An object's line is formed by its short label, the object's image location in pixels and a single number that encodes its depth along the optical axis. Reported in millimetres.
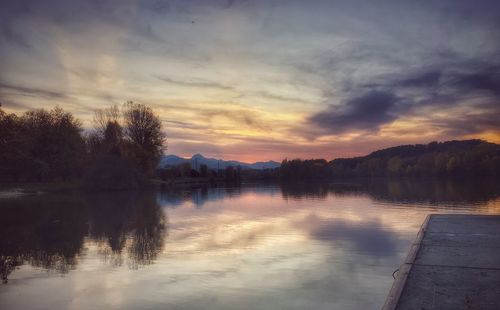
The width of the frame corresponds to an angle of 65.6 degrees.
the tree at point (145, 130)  66731
